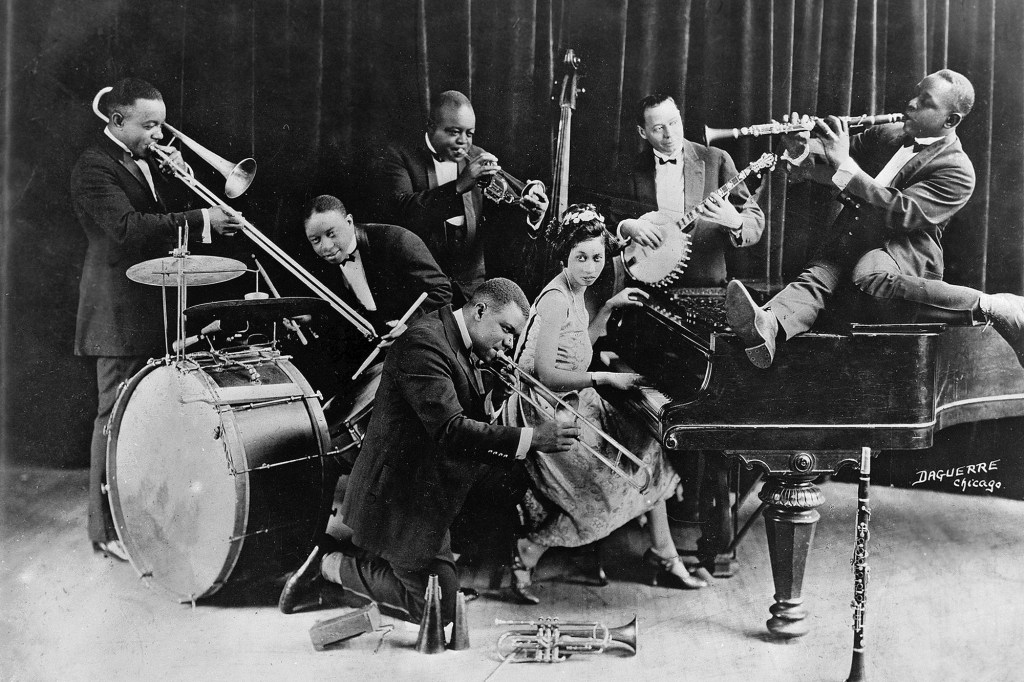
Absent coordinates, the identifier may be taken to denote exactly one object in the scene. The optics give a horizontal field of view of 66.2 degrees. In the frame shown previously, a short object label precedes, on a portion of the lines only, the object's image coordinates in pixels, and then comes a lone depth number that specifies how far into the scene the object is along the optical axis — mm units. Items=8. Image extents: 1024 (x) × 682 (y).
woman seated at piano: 3311
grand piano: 3062
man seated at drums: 3395
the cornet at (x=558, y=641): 3312
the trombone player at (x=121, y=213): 3365
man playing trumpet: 3400
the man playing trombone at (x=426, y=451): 3205
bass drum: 3135
